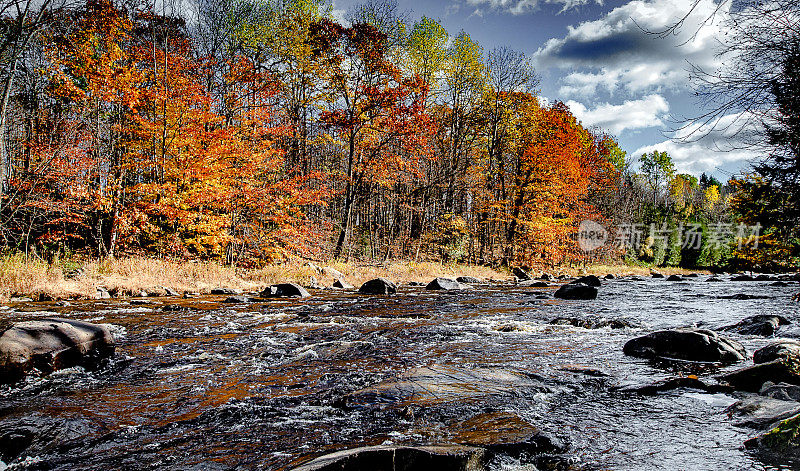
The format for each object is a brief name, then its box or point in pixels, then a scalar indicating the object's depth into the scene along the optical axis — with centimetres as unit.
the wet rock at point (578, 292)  1359
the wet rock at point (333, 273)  1699
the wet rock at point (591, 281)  1902
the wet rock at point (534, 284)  1854
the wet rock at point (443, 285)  1605
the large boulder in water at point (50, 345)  432
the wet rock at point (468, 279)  1930
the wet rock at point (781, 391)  365
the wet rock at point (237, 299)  1085
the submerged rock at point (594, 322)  803
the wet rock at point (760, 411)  314
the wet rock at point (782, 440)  267
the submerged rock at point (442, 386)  379
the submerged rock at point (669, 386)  421
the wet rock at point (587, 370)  477
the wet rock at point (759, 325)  734
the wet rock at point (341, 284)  1570
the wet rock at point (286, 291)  1248
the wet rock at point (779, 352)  458
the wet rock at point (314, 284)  1545
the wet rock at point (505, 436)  285
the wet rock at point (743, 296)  1416
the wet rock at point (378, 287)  1403
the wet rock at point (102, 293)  1083
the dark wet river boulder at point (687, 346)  539
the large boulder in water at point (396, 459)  233
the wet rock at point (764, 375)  410
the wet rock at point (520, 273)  2417
